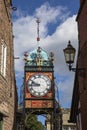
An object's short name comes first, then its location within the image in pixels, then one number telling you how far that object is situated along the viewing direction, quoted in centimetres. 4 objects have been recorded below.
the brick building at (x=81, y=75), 1400
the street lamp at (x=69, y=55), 1202
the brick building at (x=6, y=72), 1522
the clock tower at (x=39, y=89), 2069
